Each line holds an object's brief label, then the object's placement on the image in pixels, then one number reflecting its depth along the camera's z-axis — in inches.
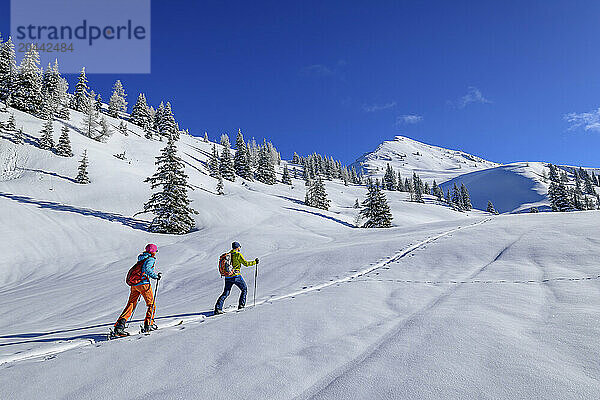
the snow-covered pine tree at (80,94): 3041.3
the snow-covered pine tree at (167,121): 3415.4
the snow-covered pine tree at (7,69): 2037.4
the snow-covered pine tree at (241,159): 2910.4
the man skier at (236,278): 313.9
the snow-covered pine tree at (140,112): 3435.5
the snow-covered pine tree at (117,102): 3282.5
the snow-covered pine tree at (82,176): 1393.9
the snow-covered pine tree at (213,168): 2458.9
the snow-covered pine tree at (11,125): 1678.2
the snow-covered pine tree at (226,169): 2568.9
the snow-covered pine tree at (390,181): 4928.6
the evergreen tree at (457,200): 4347.9
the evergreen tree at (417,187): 3834.4
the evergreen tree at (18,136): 1589.6
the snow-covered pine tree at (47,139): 1647.3
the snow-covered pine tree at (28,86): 2087.8
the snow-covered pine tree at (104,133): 2262.8
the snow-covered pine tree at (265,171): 3144.7
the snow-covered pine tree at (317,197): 2347.4
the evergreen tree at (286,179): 3496.1
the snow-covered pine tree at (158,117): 3447.3
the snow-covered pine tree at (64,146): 1628.9
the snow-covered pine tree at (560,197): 1881.2
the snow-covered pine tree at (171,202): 1027.3
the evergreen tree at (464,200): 4521.9
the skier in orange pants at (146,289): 256.8
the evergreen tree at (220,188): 1851.1
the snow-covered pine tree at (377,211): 1558.8
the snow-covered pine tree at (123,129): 2655.0
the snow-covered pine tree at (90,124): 2277.3
